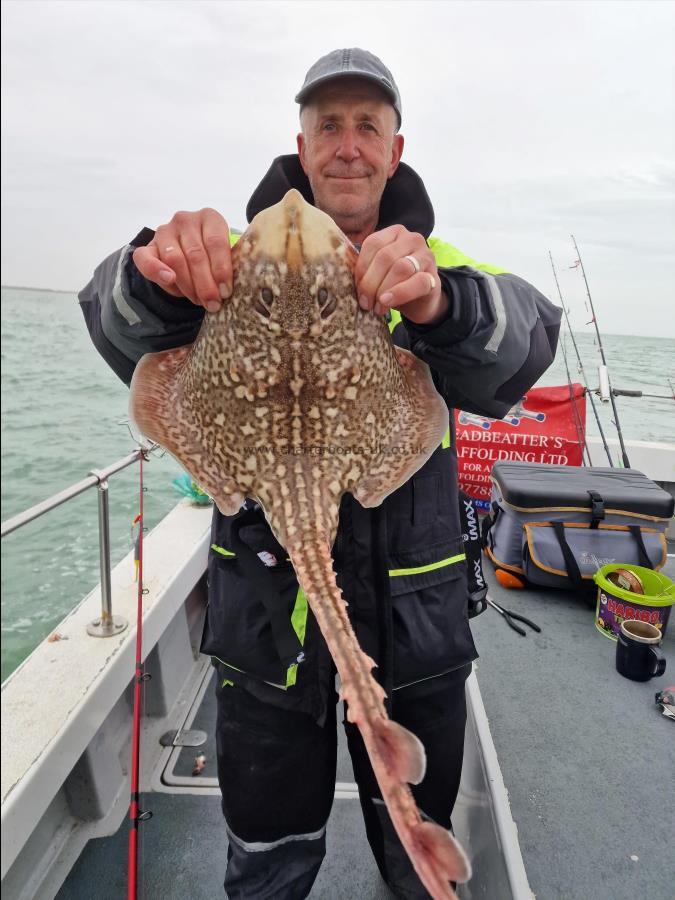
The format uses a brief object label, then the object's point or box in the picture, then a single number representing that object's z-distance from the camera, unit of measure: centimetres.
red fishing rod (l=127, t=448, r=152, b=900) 196
